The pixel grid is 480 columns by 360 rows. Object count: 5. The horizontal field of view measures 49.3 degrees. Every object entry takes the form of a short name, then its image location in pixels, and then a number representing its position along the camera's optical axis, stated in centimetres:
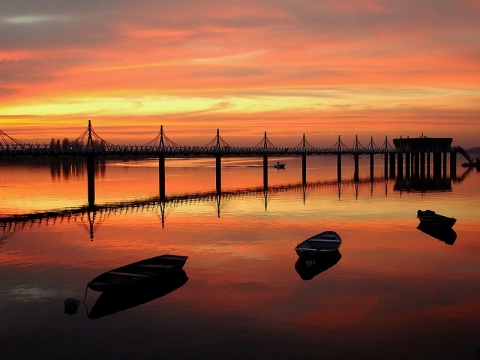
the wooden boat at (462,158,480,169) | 18775
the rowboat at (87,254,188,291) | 2731
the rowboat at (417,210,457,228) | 4981
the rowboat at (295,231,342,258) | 3478
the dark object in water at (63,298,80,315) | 2588
